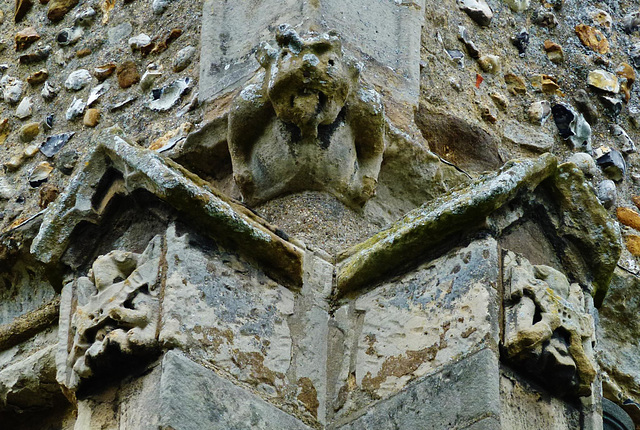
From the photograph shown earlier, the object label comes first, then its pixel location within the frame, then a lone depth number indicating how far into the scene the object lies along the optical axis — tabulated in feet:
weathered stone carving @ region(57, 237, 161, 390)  21.71
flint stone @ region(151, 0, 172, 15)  34.24
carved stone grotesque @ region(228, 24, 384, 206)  25.27
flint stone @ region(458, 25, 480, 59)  32.53
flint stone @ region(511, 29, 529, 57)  34.01
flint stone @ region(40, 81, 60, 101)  35.29
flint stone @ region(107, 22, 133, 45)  34.96
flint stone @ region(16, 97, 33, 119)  35.60
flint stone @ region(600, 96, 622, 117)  34.01
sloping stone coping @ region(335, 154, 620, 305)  23.17
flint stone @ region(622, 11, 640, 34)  36.76
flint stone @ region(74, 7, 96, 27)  36.65
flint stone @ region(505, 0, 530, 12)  34.91
